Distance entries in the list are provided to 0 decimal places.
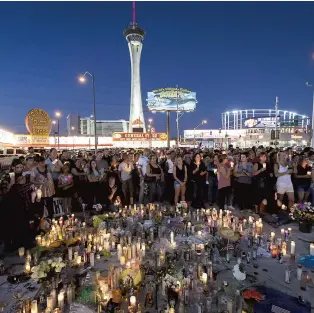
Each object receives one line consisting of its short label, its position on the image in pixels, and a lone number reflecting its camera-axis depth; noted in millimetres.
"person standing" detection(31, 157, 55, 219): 7711
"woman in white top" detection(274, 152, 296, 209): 8070
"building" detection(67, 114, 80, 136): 177638
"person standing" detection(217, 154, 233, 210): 9117
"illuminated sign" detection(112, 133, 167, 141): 49175
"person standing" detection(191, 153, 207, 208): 10297
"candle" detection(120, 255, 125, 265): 5457
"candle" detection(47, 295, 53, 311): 3858
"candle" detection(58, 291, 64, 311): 4007
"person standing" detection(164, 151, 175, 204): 10766
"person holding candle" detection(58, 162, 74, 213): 8706
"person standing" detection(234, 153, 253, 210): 9133
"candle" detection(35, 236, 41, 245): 6367
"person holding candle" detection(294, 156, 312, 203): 8679
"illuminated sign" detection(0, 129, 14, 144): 28414
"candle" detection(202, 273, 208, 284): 4598
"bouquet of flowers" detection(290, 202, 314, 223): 7164
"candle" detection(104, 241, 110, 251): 6082
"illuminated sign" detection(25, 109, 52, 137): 30000
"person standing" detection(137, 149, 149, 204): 10734
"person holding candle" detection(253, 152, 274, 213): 9055
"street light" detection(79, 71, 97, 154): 20531
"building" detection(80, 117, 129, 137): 195300
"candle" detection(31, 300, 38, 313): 3717
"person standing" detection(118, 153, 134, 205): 10086
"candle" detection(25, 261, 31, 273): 5102
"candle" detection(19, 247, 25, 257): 5863
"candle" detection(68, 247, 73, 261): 5530
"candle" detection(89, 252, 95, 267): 5465
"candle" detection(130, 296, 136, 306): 3797
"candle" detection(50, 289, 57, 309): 3980
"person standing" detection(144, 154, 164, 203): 9945
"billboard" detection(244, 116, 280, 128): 95625
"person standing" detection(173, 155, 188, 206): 9672
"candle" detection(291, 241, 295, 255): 5535
